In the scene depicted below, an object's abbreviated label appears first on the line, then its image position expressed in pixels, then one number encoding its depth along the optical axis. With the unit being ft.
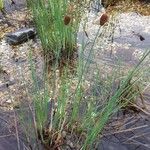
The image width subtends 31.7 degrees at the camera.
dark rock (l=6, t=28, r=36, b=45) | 7.23
